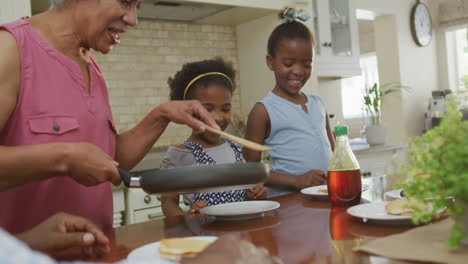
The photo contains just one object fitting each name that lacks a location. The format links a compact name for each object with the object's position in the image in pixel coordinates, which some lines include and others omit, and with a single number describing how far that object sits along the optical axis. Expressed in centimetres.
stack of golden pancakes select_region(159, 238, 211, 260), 67
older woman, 98
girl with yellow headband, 157
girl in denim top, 183
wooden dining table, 71
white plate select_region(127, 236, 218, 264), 69
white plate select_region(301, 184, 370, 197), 123
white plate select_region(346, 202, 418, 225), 84
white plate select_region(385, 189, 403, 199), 113
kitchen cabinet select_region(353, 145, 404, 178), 362
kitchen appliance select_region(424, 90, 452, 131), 467
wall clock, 491
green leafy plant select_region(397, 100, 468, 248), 61
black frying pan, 82
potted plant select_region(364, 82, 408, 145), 386
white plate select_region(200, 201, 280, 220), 101
